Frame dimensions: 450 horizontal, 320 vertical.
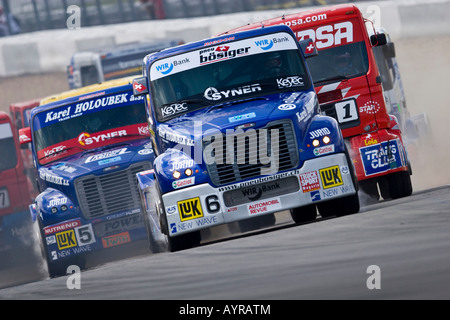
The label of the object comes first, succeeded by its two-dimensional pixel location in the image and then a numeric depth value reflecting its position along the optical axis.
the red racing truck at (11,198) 18.97
